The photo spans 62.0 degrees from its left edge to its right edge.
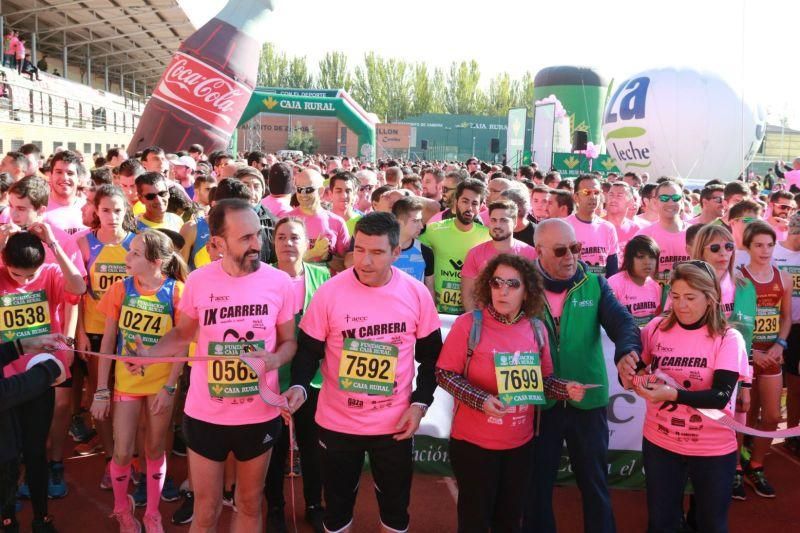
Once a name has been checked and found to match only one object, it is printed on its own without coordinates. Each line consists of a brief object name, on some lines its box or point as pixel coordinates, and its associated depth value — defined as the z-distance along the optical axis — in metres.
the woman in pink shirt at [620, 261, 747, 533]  3.22
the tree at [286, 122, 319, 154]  57.78
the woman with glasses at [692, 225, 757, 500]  4.16
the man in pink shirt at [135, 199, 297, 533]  3.13
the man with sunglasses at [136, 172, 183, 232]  5.00
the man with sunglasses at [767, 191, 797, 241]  6.59
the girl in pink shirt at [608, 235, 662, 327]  4.55
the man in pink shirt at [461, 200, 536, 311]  4.54
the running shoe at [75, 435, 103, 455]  5.23
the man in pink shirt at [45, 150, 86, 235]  5.34
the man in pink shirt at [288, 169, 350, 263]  5.42
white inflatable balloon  23.33
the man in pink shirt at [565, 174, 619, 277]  5.91
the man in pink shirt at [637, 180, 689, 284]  5.86
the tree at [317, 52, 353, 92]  76.25
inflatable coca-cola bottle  13.87
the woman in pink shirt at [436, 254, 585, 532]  3.17
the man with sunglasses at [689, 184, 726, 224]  6.85
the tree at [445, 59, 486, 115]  76.81
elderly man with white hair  3.52
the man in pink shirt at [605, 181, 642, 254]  6.87
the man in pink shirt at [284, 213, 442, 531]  3.12
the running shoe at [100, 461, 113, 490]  4.61
